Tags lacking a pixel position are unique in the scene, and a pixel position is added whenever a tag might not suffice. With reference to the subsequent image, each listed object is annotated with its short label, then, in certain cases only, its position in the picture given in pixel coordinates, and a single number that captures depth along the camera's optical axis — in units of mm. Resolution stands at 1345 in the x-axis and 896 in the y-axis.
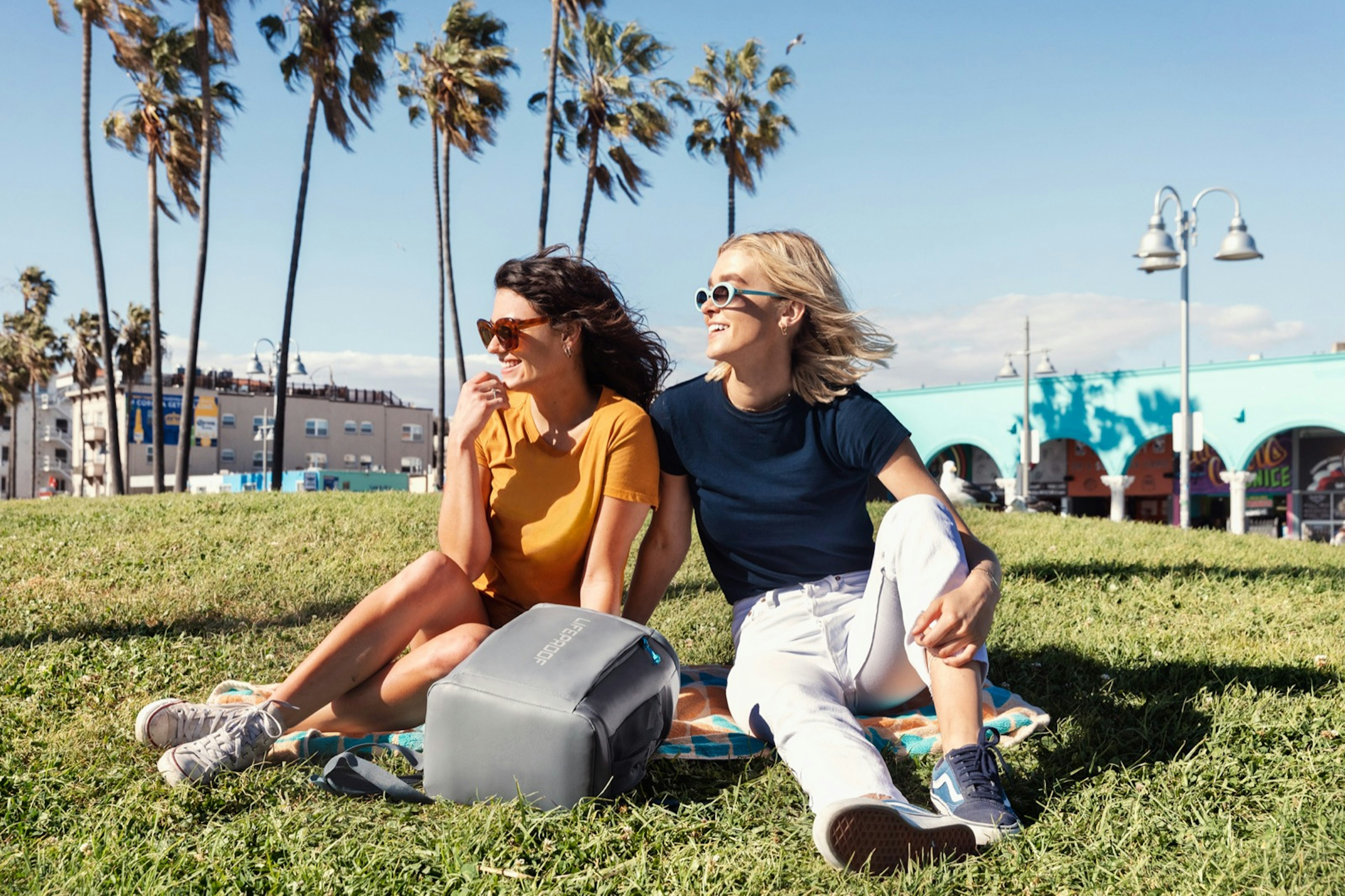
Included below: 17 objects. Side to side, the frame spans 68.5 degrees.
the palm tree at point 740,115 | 24750
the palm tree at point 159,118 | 20562
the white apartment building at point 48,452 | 70750
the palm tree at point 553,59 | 18562
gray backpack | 2535
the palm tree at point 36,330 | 41719
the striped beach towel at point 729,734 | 3043
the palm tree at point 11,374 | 41531
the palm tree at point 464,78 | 21828
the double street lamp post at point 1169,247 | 14539
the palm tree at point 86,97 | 19156
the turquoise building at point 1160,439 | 23969
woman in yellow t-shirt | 3018
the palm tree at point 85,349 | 46594
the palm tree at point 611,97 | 22172
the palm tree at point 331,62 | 20078
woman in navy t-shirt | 2715
